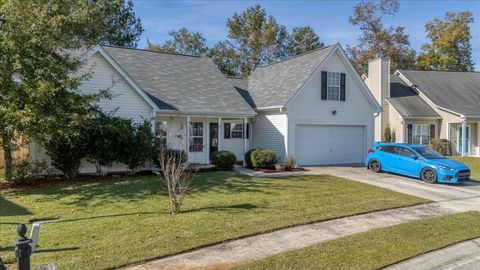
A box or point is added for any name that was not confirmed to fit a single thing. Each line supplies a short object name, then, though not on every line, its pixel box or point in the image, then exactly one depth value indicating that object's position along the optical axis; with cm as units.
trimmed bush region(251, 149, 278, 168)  1767
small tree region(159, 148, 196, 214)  891
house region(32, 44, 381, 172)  1844
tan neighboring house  2800
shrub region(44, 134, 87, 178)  1412
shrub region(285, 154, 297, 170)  1780
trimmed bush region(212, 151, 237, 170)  1741
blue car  1501
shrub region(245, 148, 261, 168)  1862
